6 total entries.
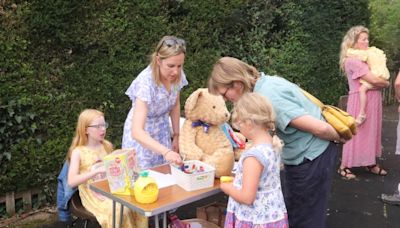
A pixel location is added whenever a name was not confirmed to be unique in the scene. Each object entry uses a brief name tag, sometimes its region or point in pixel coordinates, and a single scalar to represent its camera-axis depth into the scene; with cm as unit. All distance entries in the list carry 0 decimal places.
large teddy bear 321
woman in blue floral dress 316
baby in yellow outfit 565
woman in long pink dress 573
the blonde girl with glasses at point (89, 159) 334
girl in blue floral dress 255
